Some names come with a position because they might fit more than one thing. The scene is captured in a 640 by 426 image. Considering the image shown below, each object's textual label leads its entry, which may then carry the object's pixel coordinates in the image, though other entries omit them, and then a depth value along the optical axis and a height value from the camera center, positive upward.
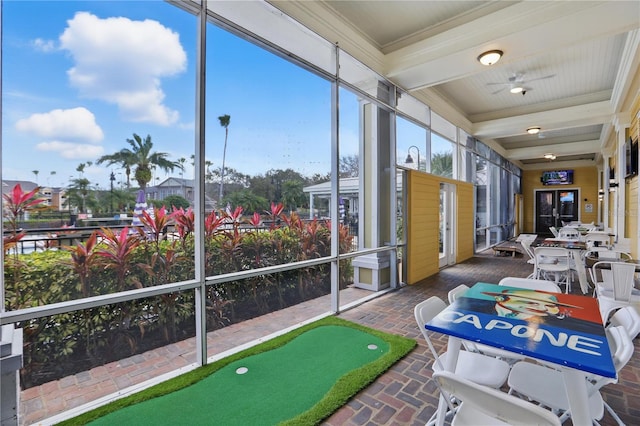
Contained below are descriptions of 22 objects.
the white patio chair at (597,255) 3.69 -0.56
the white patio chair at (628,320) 1.72 -0.65
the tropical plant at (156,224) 2.75 -0.10
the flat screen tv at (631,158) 5.18 +0.98
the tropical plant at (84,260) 2.44 -0.38
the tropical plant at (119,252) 2.57 -0.34
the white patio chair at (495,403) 1.05 -0.70
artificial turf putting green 2.13 -1.41
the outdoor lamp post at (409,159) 5.95 +1.07
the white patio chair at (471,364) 1.88 -1.00
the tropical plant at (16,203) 2.07 +0.06
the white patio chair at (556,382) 1.54 -1.00
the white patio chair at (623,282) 3.14 -0.72
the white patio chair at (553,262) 4.74 -0.88
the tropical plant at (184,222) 2.97 -0.09
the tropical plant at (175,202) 2.82 +0.10
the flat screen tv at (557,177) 15.14 +1.79
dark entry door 15.30 +0.26
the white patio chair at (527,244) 5.64 -0.58
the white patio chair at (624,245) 5.16 -0.58
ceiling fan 5.91 +2.58
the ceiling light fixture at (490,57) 4.20 +2.18
